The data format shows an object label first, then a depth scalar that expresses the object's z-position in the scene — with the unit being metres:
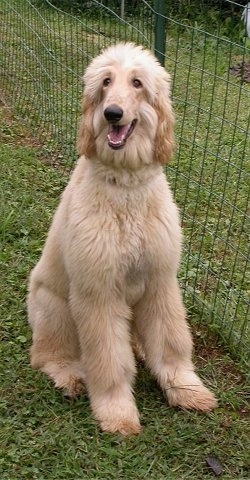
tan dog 2.84
